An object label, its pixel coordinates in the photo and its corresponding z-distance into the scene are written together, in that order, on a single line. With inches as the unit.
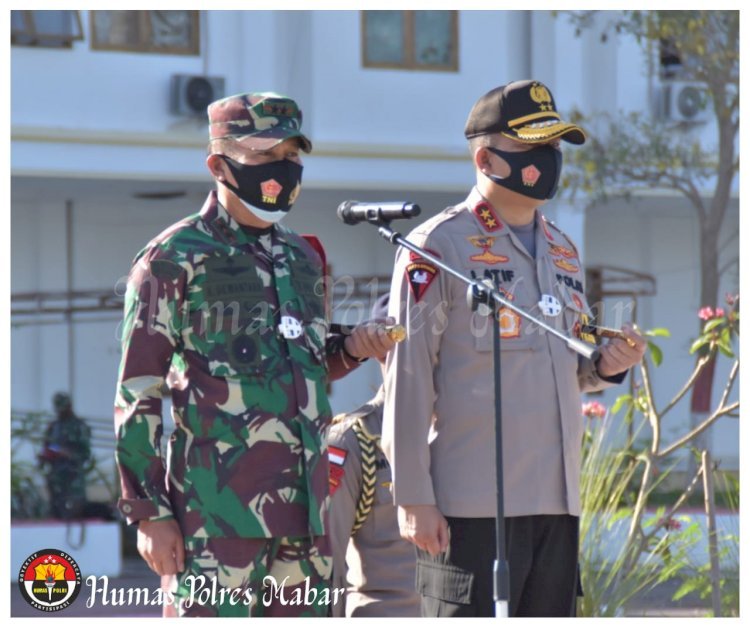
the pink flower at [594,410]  544.4
